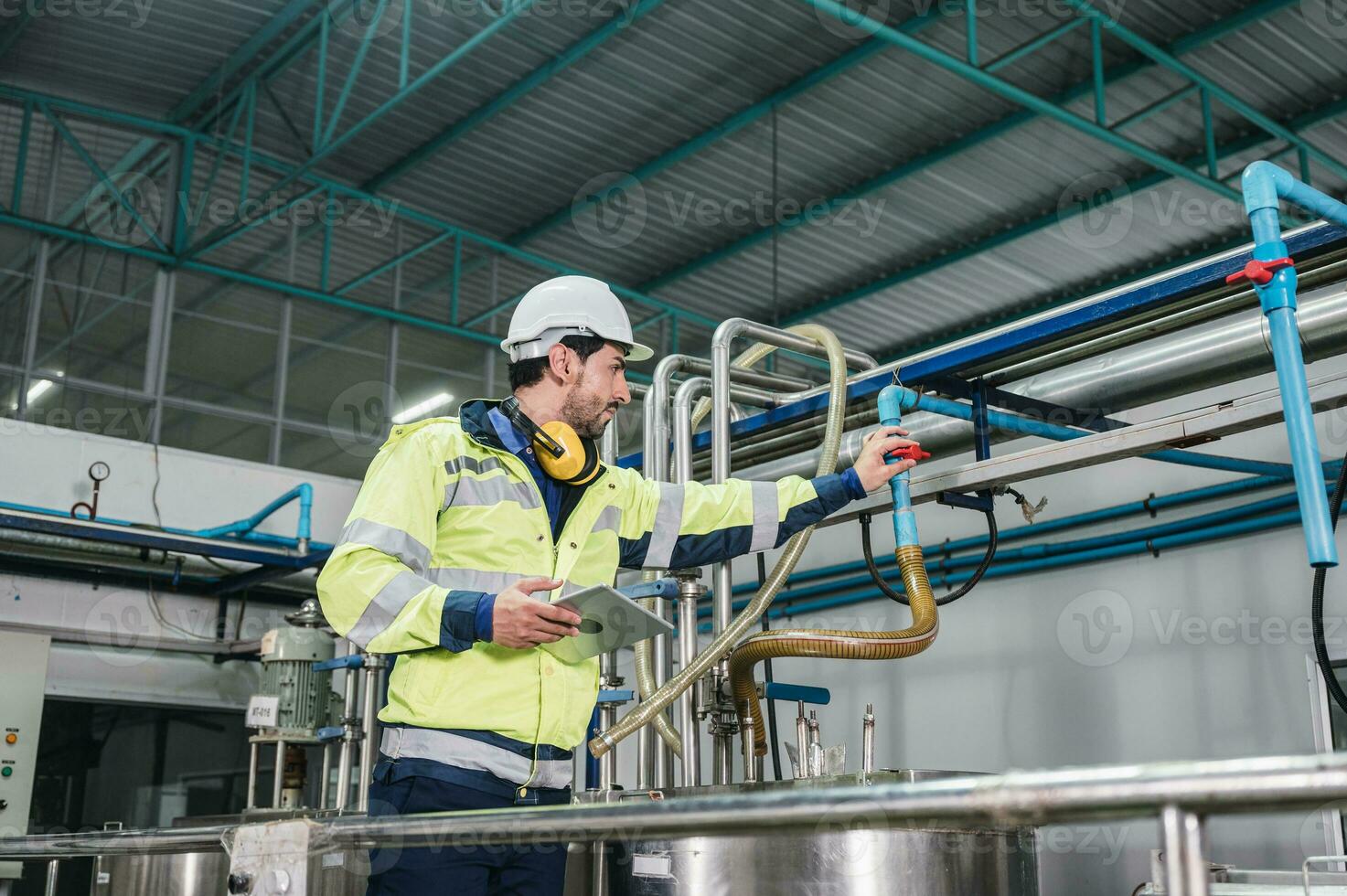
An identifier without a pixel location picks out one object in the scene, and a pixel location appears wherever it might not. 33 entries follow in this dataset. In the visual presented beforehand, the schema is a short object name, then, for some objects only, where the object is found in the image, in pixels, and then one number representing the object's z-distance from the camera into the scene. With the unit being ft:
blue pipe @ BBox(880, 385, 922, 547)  10.45
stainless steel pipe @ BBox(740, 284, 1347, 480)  10.42
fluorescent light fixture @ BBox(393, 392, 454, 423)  34.62
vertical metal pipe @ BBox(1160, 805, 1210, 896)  3.17
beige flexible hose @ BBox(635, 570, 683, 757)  12.36
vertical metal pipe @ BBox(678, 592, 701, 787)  11.87
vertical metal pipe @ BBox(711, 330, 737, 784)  12.32
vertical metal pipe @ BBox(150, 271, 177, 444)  28.76
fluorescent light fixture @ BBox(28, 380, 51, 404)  28.69
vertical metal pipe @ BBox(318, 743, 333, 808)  20.92
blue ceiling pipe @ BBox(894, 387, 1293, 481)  12.19
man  7.09
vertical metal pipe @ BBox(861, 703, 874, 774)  11.45
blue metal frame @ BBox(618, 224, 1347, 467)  9.72
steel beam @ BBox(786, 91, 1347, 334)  27.68
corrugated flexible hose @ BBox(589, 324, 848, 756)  11.11
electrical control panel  20.24
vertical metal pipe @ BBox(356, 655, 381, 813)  18.56
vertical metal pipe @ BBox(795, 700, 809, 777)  11.49
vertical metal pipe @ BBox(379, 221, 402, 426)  34.01
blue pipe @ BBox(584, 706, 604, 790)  16.29
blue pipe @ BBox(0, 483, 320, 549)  24.13
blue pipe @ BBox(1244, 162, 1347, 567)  7.10
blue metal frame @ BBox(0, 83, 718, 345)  28.76
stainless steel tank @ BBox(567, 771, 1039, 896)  9.18
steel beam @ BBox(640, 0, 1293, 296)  24.80
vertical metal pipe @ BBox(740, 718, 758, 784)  11.86
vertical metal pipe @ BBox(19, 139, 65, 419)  28.22
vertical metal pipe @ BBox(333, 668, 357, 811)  19.07
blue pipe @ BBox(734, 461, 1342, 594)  16.40
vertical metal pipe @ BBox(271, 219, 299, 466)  30.39
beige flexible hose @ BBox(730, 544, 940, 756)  9.97
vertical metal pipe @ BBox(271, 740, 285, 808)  20.38
